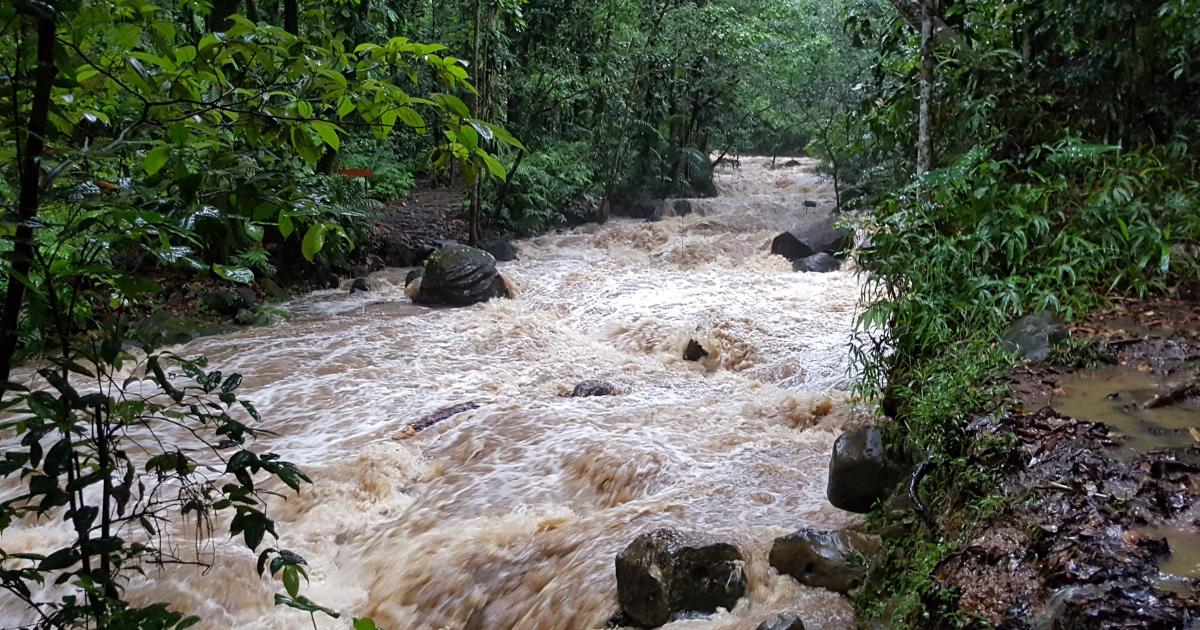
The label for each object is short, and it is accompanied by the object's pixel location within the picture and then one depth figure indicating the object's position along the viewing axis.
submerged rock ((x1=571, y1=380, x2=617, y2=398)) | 6.84
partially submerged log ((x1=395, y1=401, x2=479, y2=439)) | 6.14
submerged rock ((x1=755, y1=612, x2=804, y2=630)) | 3.07
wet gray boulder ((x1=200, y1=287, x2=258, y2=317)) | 9.55
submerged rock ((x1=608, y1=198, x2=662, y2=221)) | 17.11
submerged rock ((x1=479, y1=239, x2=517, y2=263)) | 13.12
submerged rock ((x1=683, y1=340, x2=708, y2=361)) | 7.91
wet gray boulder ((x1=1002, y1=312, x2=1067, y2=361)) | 4.16
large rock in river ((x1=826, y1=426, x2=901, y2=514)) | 4.02
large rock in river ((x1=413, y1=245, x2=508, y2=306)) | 10.34
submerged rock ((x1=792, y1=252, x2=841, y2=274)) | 11.35
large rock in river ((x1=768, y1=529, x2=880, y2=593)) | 3.52
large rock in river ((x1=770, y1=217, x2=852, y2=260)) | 12.14
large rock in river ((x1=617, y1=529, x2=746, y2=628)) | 3.53
